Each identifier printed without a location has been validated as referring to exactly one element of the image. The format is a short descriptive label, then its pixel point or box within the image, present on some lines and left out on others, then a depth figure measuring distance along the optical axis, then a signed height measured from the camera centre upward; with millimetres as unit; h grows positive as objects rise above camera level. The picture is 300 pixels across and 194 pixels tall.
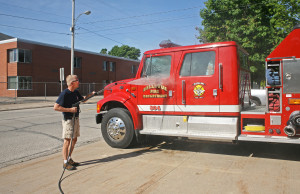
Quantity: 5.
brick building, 28938 +4293
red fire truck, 4625 +40
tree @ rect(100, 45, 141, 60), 87812 +16592
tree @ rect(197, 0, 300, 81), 16344 +5266
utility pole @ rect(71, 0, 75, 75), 22141 +6160
